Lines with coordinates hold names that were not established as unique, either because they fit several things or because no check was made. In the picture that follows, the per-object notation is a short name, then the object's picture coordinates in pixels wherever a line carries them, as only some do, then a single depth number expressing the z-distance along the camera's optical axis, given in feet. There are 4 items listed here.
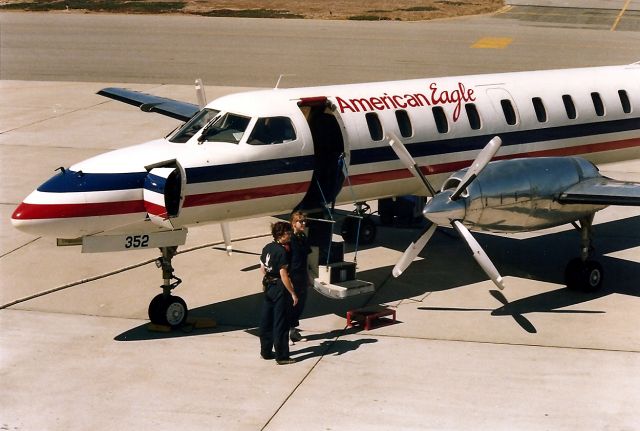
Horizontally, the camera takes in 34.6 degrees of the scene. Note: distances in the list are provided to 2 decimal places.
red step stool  48.34
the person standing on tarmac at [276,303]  44.21
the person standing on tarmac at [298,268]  45.42
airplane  47.37
